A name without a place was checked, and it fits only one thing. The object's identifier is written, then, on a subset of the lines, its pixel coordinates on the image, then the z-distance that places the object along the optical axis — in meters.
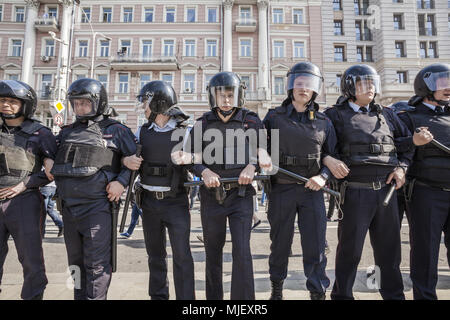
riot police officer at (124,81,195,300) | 2.60
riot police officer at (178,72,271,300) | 2.45
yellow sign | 11.83
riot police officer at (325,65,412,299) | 2.62
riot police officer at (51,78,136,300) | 2.56
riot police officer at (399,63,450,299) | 2.59
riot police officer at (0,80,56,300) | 2.65
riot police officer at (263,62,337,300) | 2.66
